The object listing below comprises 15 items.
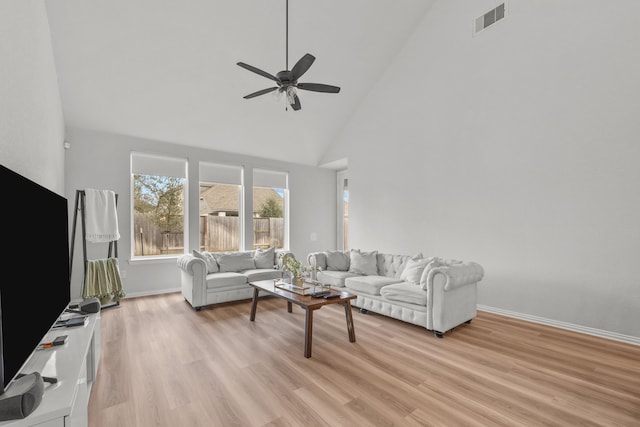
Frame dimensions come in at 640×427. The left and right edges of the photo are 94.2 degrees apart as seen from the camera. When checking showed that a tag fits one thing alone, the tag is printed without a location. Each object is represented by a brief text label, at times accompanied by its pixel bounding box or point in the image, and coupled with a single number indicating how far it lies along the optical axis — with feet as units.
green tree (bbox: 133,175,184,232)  17.54
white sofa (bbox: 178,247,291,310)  14.46
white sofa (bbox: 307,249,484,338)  11.33
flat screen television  3.98
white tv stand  3.99
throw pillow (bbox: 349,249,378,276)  16.06
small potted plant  12.62
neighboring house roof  19.58
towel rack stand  13.66
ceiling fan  9.14
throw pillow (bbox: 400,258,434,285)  13.21
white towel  14.19
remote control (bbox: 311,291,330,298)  11.13
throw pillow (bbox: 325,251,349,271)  17.06
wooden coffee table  9.75
